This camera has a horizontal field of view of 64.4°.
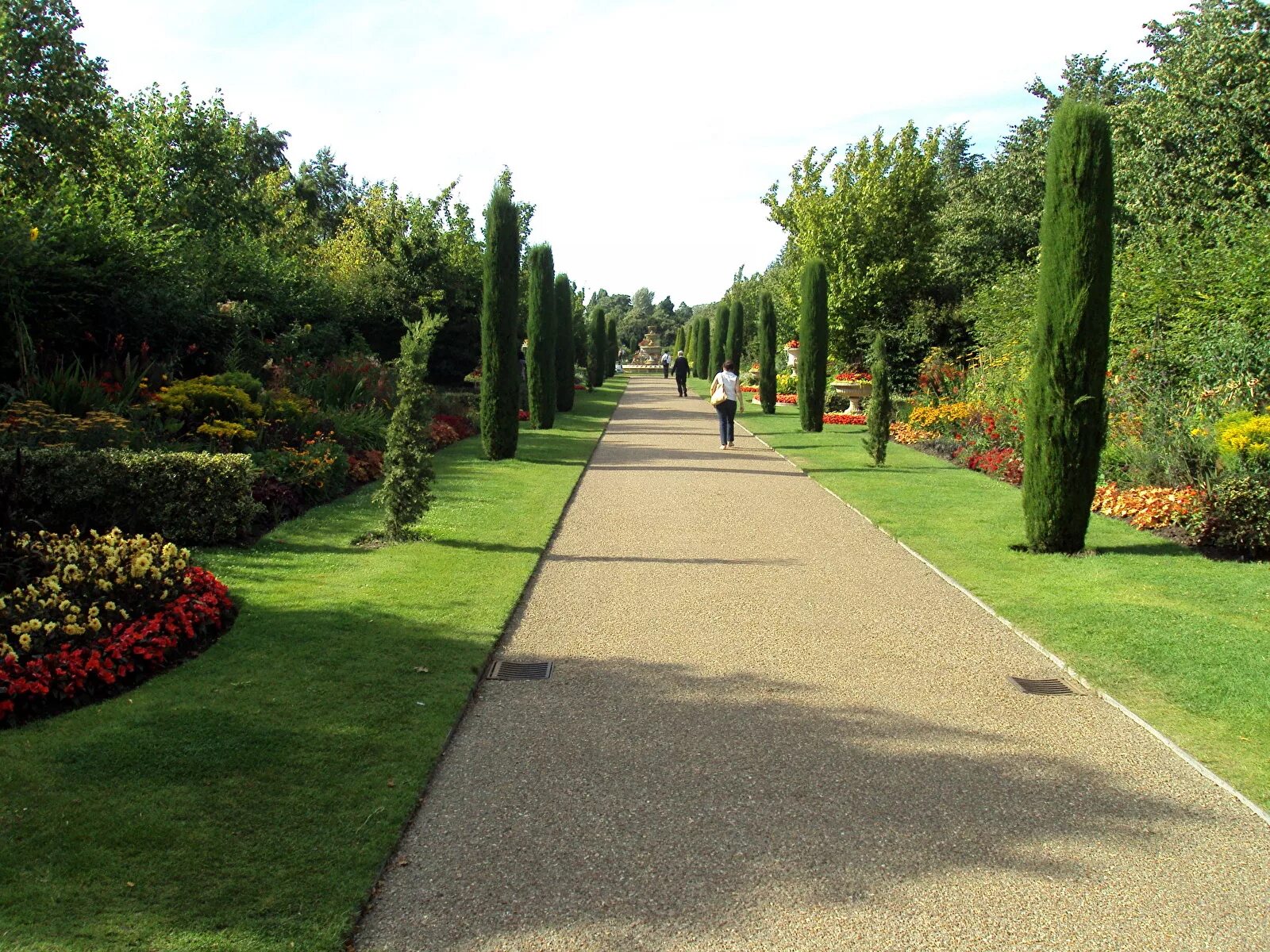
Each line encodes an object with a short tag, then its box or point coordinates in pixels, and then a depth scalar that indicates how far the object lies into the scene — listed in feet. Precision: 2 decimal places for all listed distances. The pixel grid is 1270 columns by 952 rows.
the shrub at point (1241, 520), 30.17
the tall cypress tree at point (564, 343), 101.40
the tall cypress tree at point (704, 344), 197.06
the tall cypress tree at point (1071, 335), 30.12
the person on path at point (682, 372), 132.36
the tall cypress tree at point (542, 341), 79.20
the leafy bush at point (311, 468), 37.19
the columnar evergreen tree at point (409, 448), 30.76
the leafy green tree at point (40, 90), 65.82
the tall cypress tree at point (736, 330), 133.69
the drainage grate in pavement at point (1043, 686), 18.83
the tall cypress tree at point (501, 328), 58.23
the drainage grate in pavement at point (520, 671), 19.35
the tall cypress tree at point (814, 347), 81.15
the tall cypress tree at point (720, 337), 153.48
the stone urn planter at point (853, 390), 105.50
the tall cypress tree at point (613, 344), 212.89
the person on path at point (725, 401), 64.28
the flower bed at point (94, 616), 16.76
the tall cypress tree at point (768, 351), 104.37
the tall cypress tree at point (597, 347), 155.63
